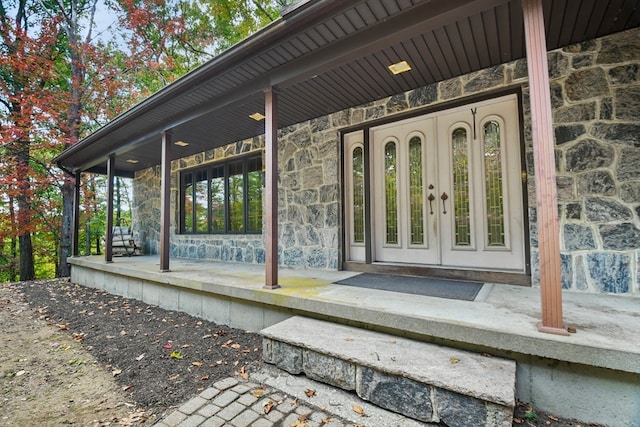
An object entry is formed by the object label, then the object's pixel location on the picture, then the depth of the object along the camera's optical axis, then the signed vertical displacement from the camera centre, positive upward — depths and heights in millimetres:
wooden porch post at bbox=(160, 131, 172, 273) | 4242 +496
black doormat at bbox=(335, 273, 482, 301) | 2605 -602
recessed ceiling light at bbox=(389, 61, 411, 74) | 2916 +1592
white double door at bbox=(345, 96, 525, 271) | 3057 +408
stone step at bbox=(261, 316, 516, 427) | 1475 -826
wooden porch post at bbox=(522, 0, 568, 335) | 1699 +305
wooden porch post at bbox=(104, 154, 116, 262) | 5520 +414
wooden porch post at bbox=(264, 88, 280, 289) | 3002 +462
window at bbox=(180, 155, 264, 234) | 5355 +611
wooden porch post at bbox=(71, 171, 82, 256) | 6598 +402
